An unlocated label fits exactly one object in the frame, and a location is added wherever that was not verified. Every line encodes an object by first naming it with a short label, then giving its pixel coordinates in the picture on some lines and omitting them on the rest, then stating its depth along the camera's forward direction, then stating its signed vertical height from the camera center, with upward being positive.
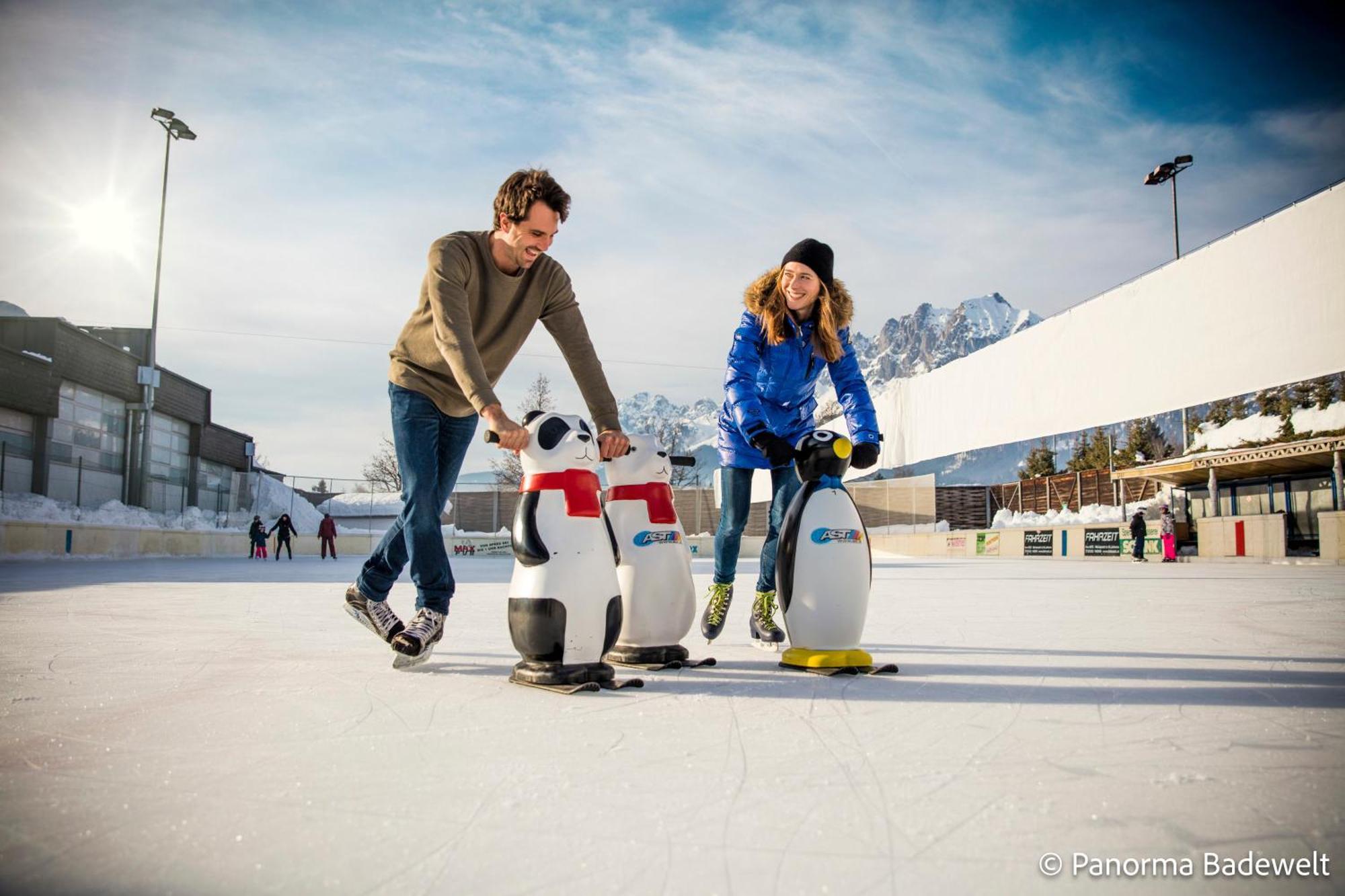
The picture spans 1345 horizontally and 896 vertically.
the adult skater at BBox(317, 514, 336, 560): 19.75 -0.52
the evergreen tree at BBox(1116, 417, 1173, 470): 36.09 +3.11
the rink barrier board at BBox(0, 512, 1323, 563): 13.34 -0.65
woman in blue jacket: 3.14 +0.52
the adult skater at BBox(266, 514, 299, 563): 18.11 -0.41
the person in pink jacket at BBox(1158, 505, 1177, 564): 16.70 -0.37
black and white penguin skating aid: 2.63 -0.19
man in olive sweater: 2.51 +0.50
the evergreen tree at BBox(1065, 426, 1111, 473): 42.66 +3.26
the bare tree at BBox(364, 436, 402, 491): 43.28 +2.33
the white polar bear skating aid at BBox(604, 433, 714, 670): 2.82 -0.18
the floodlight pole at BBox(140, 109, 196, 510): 19.50 +3.79
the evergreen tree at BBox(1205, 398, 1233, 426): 21.05 +2.85
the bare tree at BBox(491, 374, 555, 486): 33.12 +2.19
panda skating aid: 2.28 -0.17
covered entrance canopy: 15.97 +1.21
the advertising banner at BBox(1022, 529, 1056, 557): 20.66 -0.69
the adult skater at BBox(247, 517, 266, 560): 18.48 -0.59
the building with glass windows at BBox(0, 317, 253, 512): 17.70 +2.30
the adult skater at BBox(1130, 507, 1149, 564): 16.55 -0.27
